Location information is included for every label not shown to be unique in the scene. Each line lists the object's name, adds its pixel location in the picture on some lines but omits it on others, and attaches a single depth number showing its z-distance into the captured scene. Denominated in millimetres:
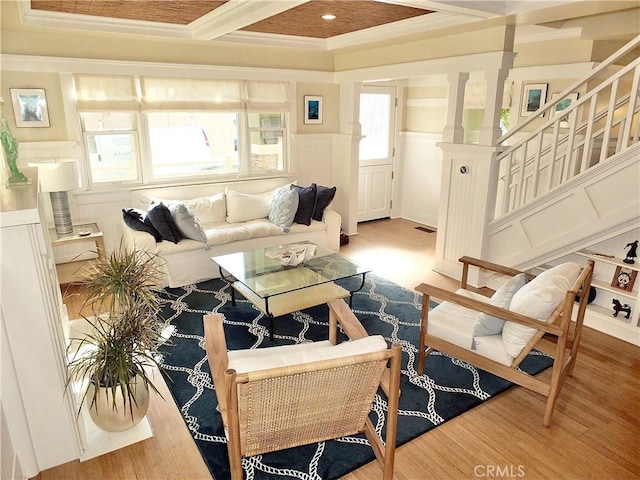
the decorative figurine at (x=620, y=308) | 3436
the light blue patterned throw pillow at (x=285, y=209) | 4820
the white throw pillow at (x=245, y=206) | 4883
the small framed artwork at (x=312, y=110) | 5691
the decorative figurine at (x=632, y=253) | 3402
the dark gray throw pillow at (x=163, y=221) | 4121
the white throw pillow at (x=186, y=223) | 4227
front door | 6355
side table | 3941
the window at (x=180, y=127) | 4504
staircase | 3121
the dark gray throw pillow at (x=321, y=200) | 5047
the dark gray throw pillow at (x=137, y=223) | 4098
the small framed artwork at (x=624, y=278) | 3410
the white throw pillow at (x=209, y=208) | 4738
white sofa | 4219
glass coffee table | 3340
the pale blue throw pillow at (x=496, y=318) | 2600
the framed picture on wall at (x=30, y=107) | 4023
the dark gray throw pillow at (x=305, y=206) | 4930
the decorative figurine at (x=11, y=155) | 2325
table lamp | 3678
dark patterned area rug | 2238
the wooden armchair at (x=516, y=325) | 2334
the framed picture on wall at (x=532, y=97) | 4684
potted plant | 2160
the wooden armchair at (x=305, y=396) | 1656
